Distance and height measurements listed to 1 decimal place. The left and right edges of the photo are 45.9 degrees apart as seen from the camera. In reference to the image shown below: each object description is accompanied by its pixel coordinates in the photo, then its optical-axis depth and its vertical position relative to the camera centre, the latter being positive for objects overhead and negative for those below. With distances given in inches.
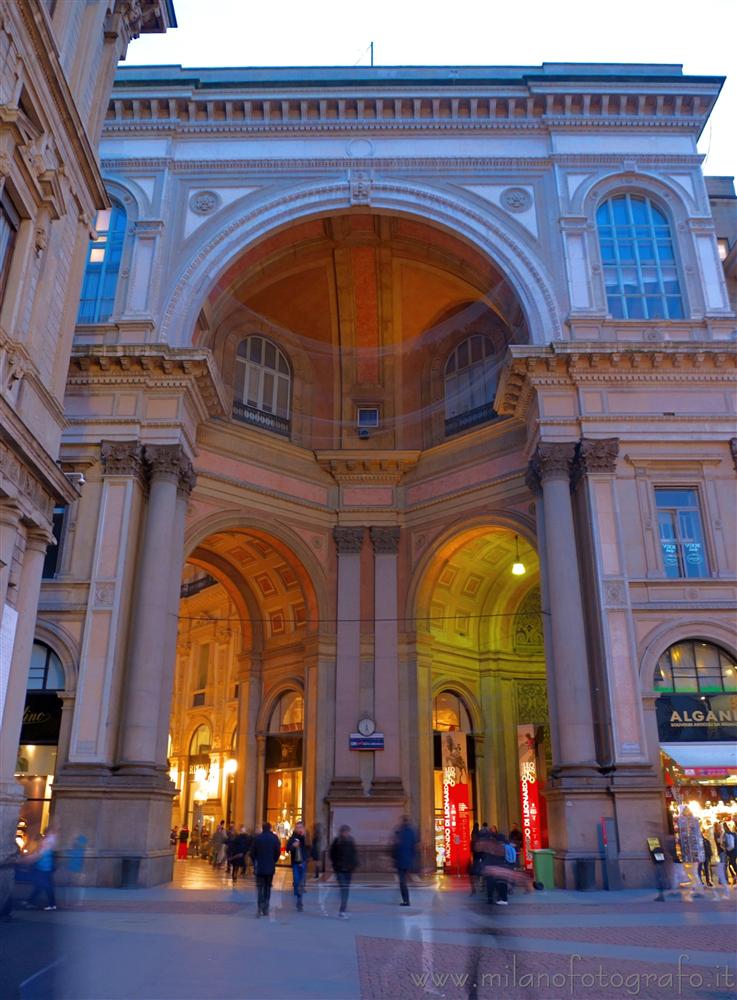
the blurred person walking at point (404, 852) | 613.3 +1.2
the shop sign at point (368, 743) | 1016.9 +120.4
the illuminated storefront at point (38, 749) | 809.5 +92.3
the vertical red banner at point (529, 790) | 988.6 +67.3
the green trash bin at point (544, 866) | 764.0 -10.2
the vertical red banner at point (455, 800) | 1042.1 +61.2
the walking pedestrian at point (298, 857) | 616.1 -2.0
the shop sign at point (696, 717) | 806.5 +117.5
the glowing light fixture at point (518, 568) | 1037.2 +316.4
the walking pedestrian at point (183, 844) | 1306.6 +14.8
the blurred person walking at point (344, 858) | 580.3 -2.5
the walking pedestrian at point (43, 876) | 549.3 -12.4
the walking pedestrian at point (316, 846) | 874.1 +7.5
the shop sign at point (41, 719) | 819.4 +119.0
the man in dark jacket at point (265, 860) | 549.0 -3.5
